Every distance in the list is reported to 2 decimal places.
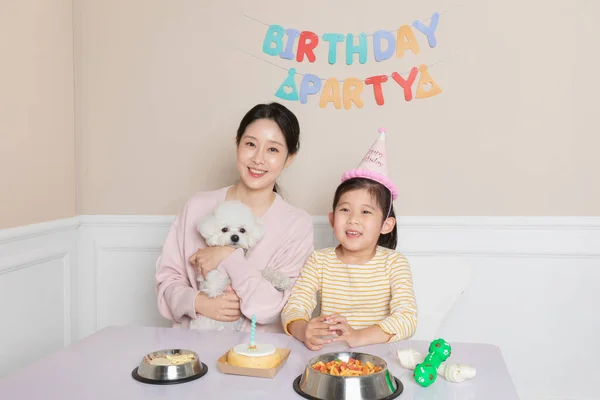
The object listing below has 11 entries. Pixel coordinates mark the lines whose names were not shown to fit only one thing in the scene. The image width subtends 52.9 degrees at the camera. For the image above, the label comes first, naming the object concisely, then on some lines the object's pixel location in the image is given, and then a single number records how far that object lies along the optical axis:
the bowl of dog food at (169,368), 1.27
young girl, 1.83
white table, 1.21
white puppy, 1.96
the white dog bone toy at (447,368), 1.26
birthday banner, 2.61
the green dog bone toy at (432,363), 1.25
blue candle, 1.39
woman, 1.99
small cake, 1.32
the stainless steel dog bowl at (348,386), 1.18
